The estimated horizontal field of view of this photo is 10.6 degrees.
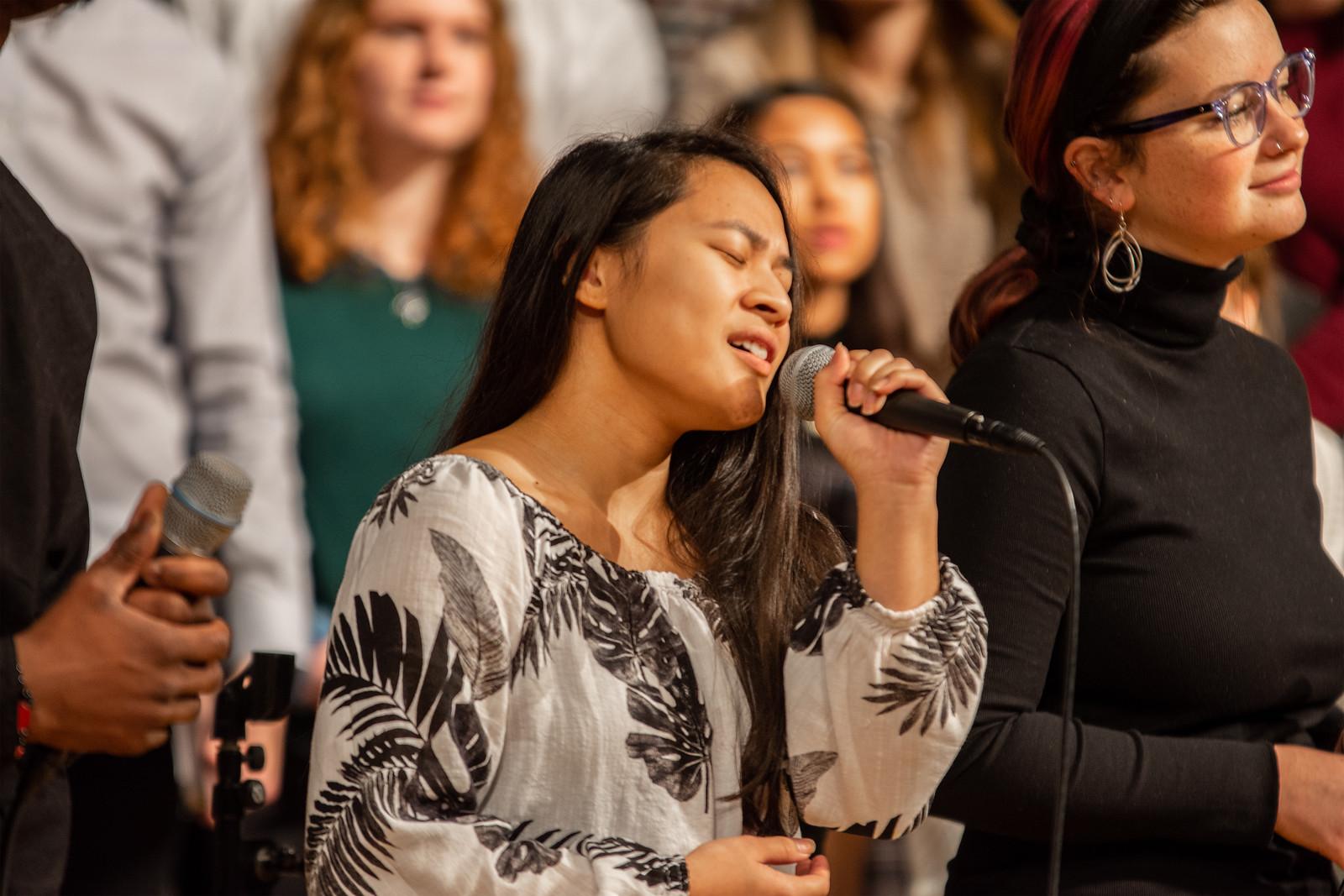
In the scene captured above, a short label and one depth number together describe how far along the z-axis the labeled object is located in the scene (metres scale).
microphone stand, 4.61
